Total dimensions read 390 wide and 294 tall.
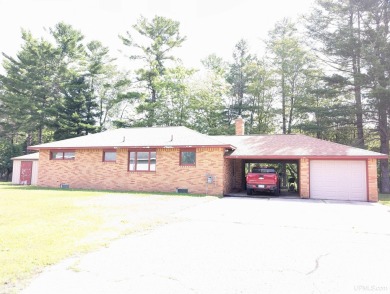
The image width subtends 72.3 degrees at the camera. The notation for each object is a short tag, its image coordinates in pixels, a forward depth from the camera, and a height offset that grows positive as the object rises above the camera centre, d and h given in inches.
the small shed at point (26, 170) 903.7 -17.3
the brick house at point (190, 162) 578.2 +15.1
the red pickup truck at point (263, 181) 599.5 -25.5
